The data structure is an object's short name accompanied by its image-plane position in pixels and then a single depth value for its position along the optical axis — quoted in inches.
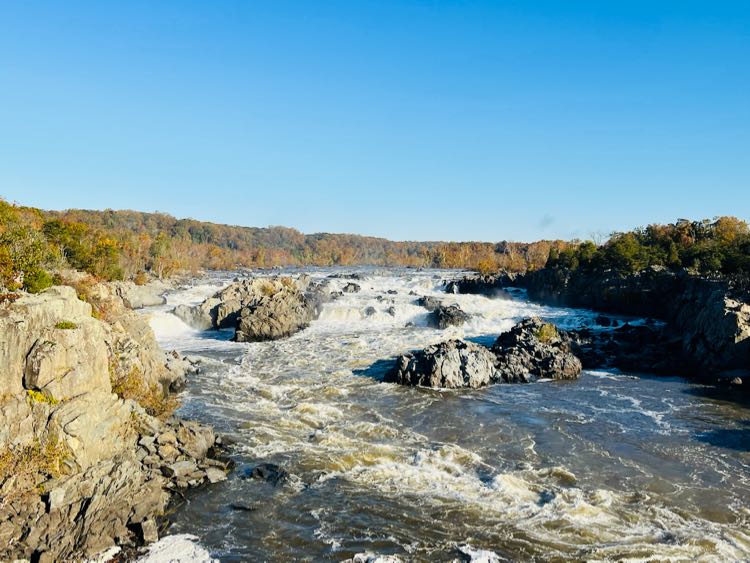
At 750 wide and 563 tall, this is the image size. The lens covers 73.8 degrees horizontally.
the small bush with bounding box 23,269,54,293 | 732.0
